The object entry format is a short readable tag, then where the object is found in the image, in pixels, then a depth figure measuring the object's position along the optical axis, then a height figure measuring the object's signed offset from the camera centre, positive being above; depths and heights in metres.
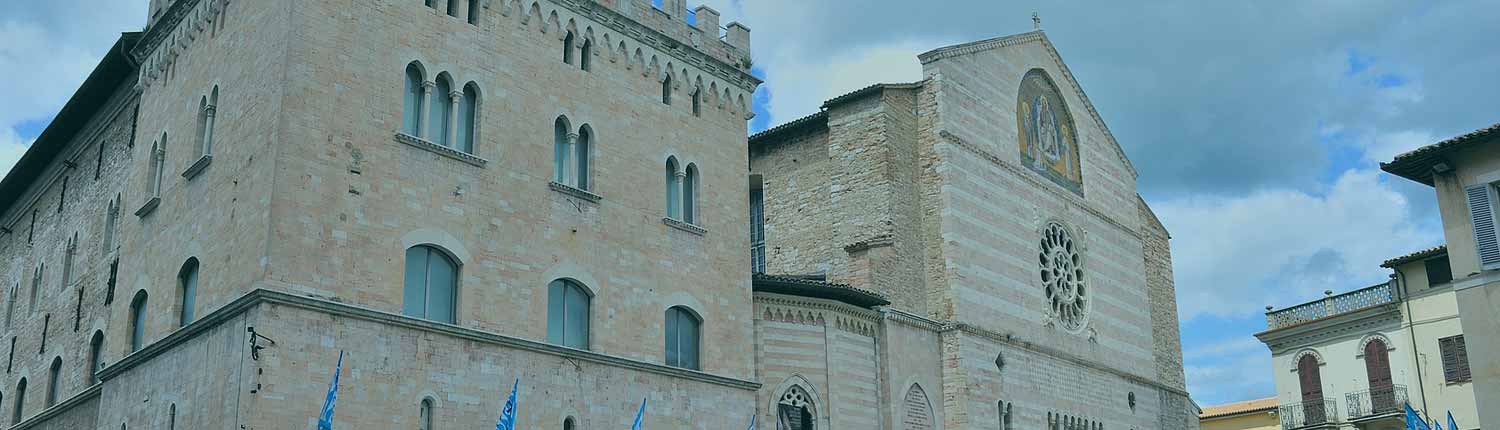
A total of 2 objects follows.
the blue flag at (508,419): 15.86 +2.25
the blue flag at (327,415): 14.45 +2.14
